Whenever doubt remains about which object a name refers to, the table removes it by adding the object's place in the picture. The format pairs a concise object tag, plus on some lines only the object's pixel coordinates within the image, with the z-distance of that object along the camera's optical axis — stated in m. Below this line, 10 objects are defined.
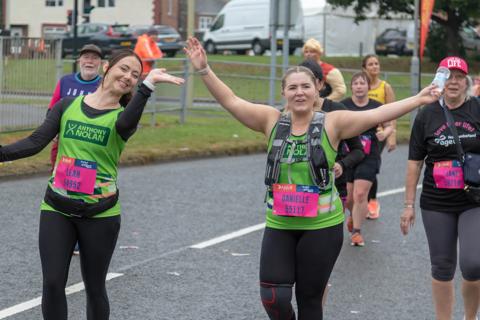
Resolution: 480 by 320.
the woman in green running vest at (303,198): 5.81
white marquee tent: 52.03
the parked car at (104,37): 45.69
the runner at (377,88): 11.58
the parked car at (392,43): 54.81
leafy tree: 43.97
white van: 51.25
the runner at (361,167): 10.39
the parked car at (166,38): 47.19
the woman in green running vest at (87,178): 5.95
